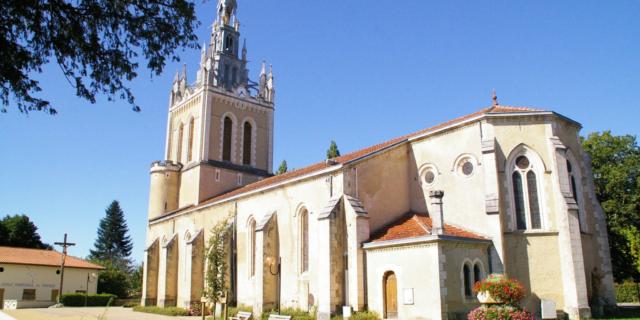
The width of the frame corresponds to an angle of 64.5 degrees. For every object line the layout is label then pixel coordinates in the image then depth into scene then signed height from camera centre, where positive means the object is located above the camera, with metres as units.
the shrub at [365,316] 20.08 -1.57
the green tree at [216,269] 23.25 +0.35
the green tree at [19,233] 57.00 +5.12
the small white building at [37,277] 40.84 +0.10
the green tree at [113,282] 51.44 -0.46
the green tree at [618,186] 30.08 +5.33
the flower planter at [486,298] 15.22 -0.70
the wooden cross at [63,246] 41.66 +2.58
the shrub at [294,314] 22.00 -1.66
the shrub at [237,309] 26.59 -1.69
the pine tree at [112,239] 81.12 +6.20
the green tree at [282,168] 48.78 +10.19
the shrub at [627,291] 41.84 -1.45
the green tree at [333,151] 43.41 +10.50
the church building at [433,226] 19.72 +2.12
